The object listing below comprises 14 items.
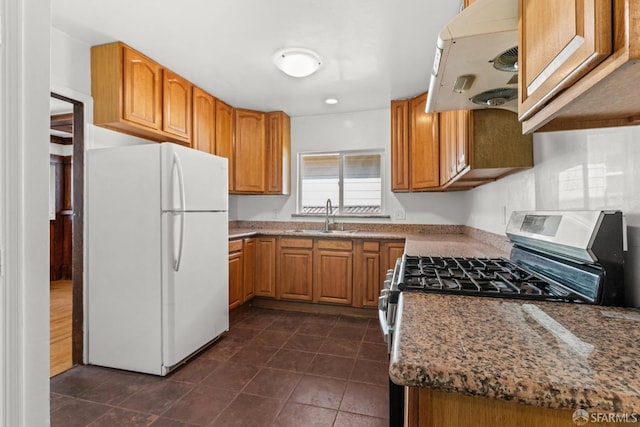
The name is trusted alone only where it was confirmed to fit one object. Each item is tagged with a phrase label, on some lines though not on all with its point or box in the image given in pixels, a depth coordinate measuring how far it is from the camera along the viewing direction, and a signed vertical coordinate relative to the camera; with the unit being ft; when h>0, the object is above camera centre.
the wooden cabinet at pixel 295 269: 11.47 -2.01
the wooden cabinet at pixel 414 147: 10.60 +2.27
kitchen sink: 12.18 -0.73
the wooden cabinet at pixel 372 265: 10.69 -1.78
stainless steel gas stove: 2.98 -0.71
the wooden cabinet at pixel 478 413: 1.76 -1.14
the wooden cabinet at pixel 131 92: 7.49 +2.98
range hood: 2.79 +1.62
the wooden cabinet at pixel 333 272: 11.10 -2.06
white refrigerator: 7.13 -0.98
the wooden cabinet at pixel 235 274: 10.46 -2.04
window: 12.91 +1.24
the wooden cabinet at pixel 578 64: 1.52 +0.81
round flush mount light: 7.82 +3.79
